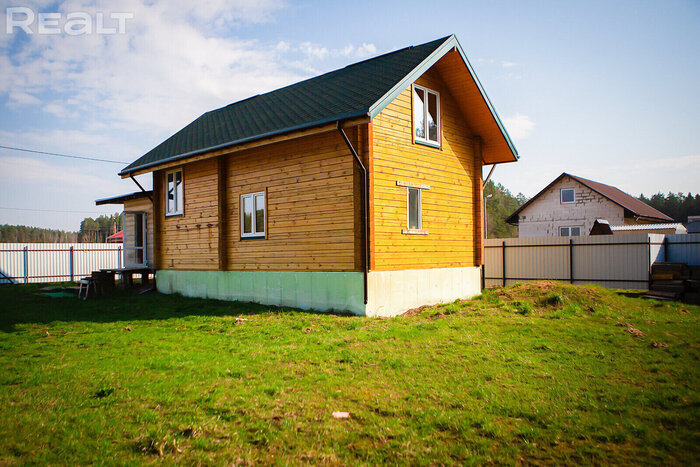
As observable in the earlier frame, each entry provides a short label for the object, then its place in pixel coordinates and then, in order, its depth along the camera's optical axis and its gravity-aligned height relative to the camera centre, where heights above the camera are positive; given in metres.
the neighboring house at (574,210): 33.84 +2.07
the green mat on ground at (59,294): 17.30 -2.00
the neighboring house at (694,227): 29.00 +0.52
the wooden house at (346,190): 11.76 +1.48
